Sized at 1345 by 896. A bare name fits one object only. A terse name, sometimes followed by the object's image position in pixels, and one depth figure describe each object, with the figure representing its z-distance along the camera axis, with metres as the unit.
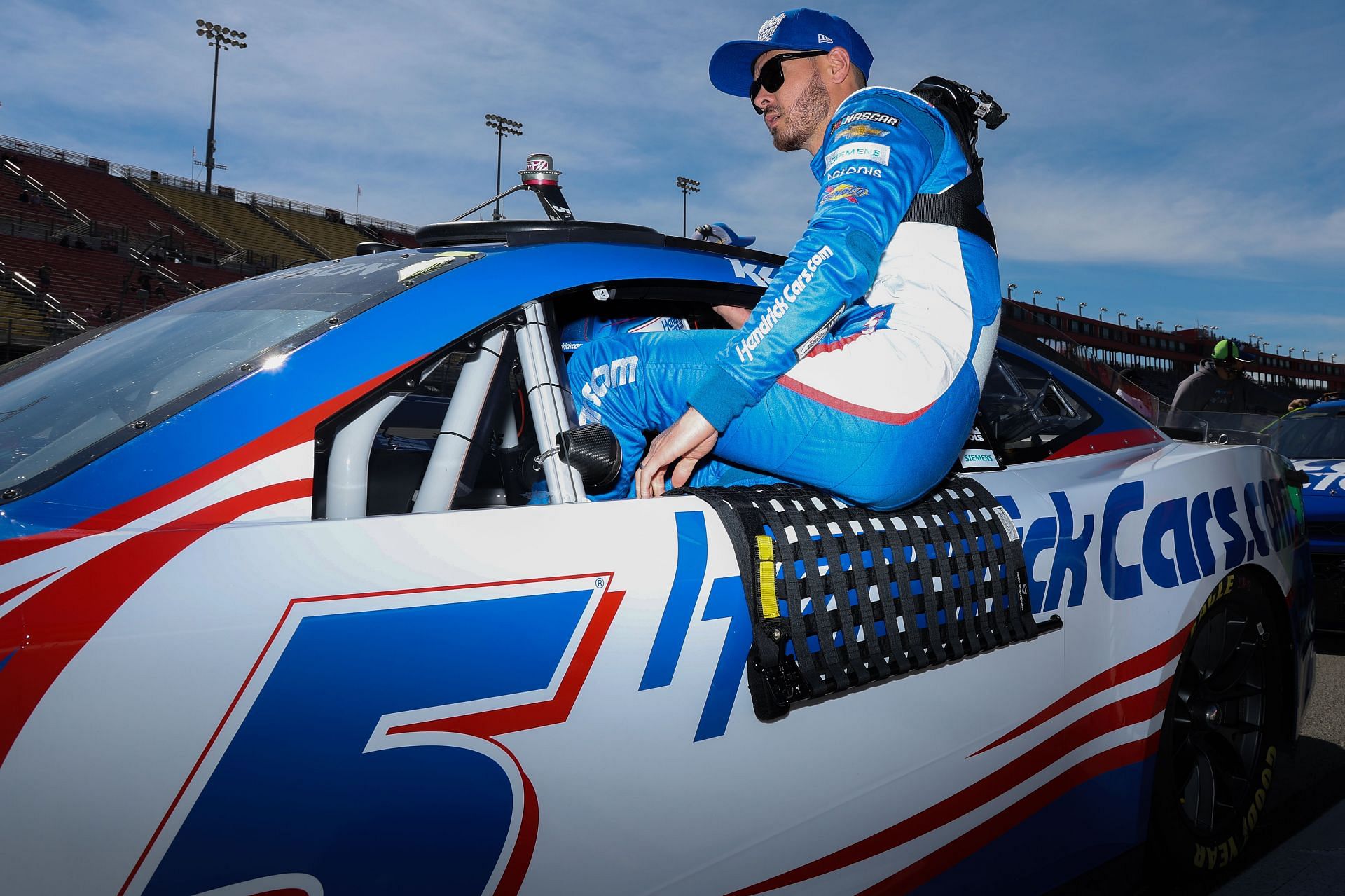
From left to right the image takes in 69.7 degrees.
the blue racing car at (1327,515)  4.83
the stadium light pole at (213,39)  48.00
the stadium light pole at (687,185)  52.66
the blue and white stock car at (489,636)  1.06
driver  1.67
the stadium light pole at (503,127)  46.34
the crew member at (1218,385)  6.52
